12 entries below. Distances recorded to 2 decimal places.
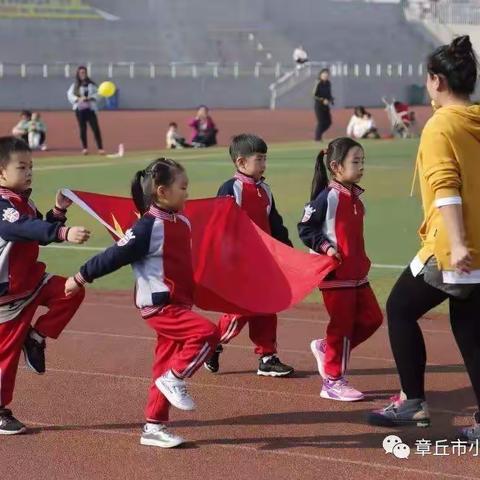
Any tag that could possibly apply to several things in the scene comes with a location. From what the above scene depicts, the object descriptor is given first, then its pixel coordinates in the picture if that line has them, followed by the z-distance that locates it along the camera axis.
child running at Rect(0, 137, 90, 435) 6.60
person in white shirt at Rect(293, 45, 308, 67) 55.75
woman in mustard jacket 5.89
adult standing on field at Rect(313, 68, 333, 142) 31.00
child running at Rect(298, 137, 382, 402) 7.39
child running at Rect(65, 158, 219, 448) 6.29
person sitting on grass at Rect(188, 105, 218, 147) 30.34
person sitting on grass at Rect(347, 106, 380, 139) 32.94
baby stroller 33.56
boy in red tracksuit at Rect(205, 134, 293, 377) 7.96
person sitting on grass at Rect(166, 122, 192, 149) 30.08
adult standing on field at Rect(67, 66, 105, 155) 26.53
